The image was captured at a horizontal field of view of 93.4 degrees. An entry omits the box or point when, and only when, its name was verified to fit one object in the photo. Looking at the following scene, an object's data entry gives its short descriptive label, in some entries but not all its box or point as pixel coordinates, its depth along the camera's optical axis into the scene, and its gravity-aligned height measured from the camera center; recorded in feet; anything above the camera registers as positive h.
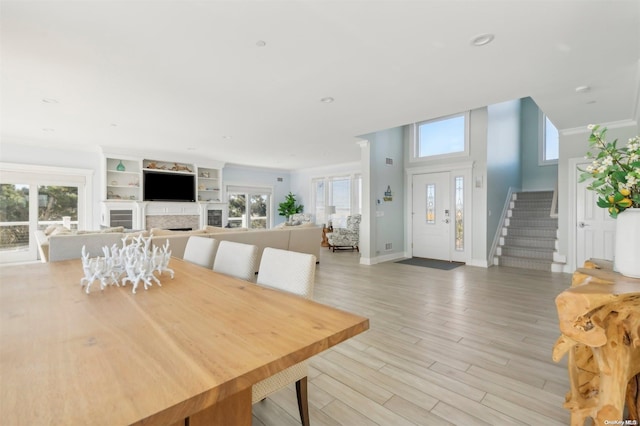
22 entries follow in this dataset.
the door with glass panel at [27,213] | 19.86 -0.04
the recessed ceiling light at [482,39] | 7.59 +4.45
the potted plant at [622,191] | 4.64 +0.33
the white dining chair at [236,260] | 5.96 -0.98
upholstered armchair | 25.91 -2.18
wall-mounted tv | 23.62 +2.12
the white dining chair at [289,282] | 4.20 -1.15
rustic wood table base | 3.88 -1.84
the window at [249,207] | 31.92 +0.61
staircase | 18.60 -1.46
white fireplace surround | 22.53 -0.04
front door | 20.83 -0.27
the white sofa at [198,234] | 7.97 -1.10
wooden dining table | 1.96 -1.22
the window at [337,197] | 29.73 +1.64
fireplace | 23.63 -0.75
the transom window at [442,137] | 20.49 +5.33
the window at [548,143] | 24.41 +5.62
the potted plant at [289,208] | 33.99 +0.49
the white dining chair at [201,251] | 7.34 -0.97
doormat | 18.68 -3.34
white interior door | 15.15 -0.87
